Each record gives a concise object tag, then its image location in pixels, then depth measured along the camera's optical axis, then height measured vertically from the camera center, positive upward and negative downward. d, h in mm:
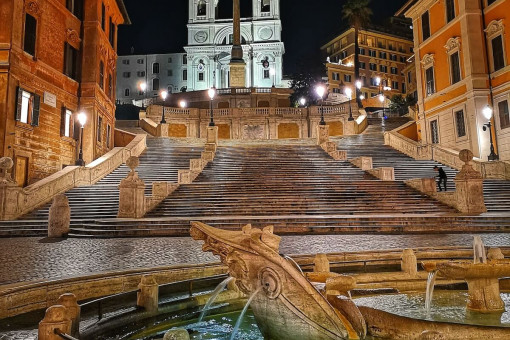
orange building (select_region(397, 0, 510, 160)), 25109 +9202
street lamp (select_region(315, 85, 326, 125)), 32019 +9611
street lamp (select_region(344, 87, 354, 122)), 38416 +8667
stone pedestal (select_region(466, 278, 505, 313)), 4652 -1171
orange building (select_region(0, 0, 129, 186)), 20750 +8061
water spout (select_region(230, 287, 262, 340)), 3298 -787
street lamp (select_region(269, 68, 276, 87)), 76238 +26492
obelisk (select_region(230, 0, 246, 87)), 52781 +20509
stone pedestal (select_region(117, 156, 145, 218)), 15258 +370
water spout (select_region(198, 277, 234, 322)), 4195 -962
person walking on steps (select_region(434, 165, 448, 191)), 18508 +1170
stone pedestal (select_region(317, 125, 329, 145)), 29438 +5430
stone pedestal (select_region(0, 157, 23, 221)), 15695 +609
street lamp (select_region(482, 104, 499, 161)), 21734 +4604
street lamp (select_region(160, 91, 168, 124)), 37600 +8660
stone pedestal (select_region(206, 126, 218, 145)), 28781 +5476
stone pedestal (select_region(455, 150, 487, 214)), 15453 +460
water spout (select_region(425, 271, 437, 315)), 4781 -1124
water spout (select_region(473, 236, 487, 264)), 5105 -689
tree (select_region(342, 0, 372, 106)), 54688 +27538
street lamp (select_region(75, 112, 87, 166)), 22091 +4521
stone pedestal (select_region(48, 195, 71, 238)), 12766 -321
